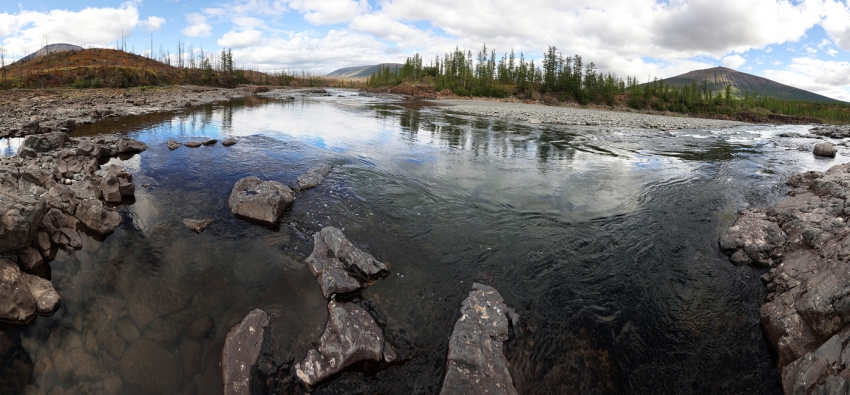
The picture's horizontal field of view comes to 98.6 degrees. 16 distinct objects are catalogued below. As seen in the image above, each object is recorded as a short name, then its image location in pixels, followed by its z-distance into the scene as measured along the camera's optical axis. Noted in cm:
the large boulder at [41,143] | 1344
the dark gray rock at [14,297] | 584
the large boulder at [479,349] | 517
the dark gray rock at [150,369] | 548
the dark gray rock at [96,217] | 866
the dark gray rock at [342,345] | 546
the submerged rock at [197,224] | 922
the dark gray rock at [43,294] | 627
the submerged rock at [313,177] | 1248
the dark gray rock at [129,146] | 1587
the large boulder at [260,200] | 988
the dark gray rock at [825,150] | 2419
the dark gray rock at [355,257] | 760
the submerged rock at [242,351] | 539
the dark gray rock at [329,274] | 700
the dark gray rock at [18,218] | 638
